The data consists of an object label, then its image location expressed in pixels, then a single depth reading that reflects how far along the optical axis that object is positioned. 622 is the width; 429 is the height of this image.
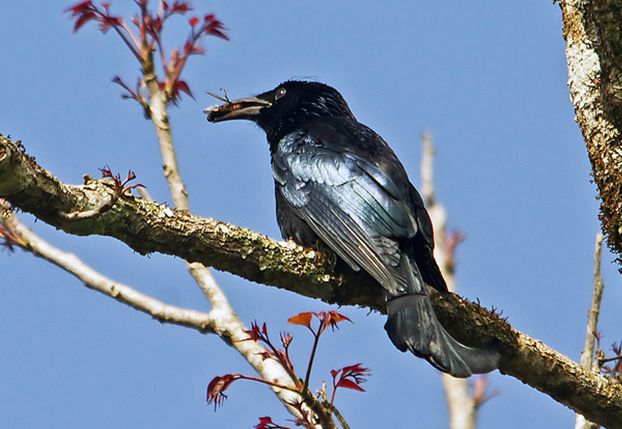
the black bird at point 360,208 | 8.72
